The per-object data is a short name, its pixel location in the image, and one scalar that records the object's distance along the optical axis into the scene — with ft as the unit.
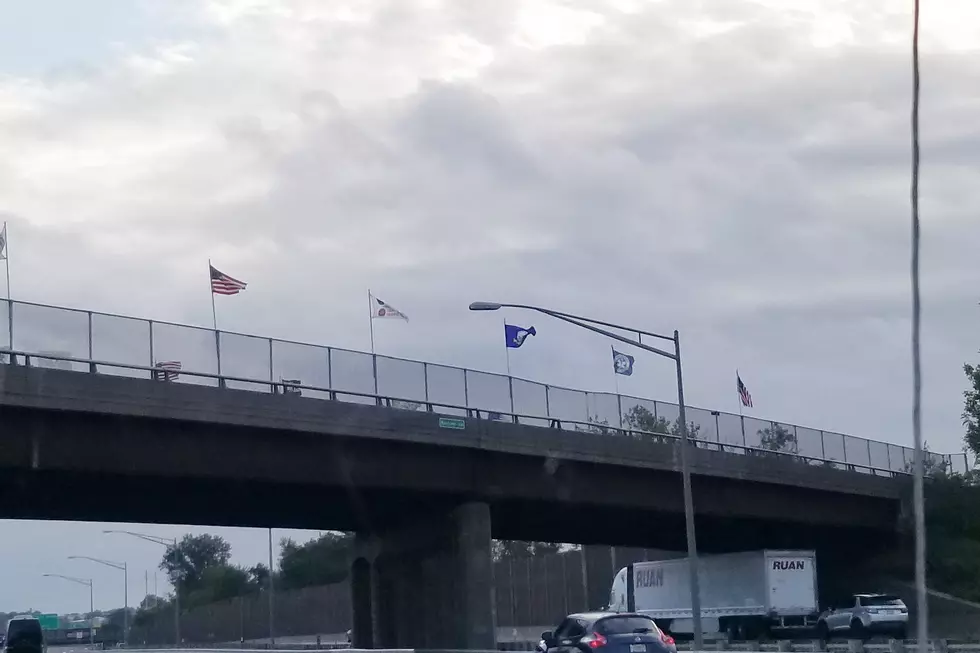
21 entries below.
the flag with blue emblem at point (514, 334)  160.86
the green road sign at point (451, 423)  148.77
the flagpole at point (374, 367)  147.05
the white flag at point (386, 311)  162.61
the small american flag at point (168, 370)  125.43
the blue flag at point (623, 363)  164.66
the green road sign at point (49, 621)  468.34
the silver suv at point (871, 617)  164.96
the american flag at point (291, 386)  136.36
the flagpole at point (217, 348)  134.31
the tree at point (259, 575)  495.41
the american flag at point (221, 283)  149.59
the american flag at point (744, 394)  197.77
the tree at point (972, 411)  227.83
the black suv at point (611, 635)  82.02
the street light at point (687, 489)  120.57
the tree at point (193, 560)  642.22
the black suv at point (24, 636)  190.80
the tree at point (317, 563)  442.91
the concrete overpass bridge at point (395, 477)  122.62
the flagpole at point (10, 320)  119.14
